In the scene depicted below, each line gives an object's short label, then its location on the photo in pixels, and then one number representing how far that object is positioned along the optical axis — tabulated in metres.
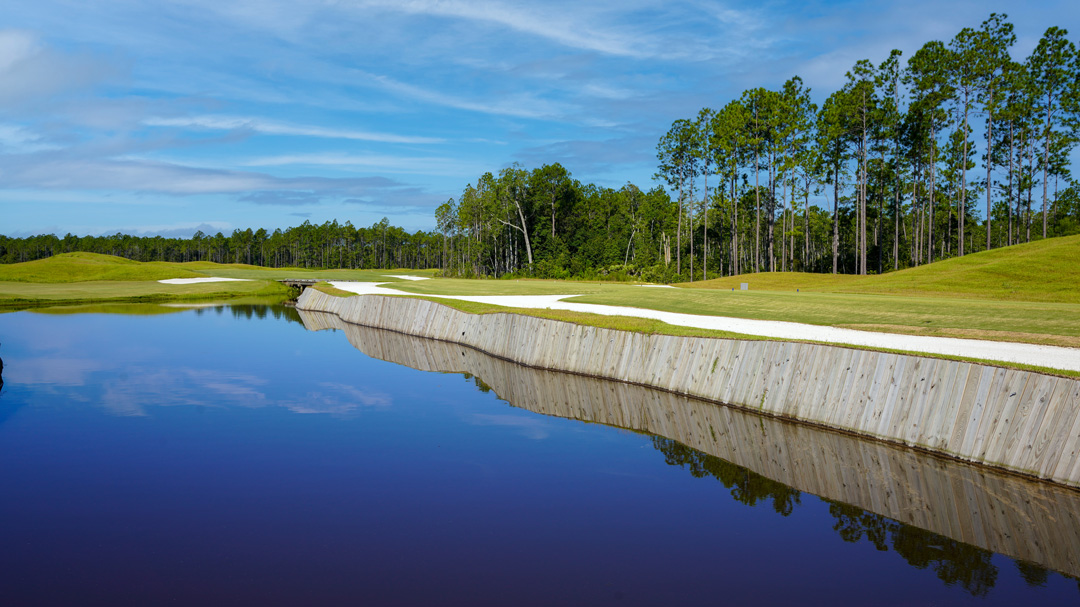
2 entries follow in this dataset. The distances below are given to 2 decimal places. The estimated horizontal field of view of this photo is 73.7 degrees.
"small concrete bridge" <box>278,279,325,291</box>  60.14
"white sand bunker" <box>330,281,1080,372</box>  12.45
